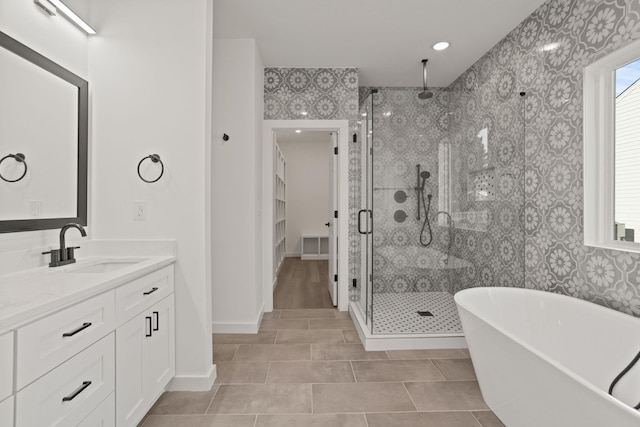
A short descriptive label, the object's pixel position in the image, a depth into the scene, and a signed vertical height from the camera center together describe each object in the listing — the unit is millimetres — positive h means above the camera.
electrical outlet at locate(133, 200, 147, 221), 1968 +7
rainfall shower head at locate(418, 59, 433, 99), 3043 +1396
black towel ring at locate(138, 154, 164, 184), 1938 +317
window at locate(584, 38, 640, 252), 1868 +384
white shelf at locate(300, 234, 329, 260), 6898 -776
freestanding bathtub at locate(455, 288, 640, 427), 1044 -656
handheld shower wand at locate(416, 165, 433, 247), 3005 +136
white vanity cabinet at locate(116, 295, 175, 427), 1427 -773
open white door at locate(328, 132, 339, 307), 3609 -137
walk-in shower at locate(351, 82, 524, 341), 2732 +98
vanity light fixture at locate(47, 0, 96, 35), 1746 +1130
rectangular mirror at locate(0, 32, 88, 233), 1506 +374
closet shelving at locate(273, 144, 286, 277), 4697 +145
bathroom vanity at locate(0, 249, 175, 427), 927 -500
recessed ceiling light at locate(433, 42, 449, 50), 2941 +1588
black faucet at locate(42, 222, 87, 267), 1609 -225
